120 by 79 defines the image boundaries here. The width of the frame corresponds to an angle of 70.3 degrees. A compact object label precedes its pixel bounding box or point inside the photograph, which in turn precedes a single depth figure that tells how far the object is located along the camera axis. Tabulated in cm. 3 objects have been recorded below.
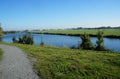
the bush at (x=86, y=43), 1334
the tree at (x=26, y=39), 2204
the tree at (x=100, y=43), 1262
